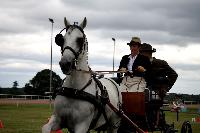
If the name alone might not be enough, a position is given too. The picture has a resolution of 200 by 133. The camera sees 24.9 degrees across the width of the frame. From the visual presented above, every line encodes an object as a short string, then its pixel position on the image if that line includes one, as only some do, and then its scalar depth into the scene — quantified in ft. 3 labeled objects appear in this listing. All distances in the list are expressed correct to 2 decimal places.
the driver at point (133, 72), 35.68
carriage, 26.66
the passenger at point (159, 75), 38.17
